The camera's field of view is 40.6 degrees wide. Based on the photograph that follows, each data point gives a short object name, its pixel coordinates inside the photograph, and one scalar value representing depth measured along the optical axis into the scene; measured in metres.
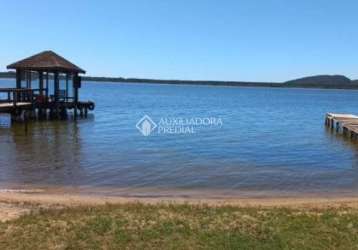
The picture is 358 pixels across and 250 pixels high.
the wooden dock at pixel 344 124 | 26.73
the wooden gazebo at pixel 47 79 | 32.31
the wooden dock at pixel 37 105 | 29.23
